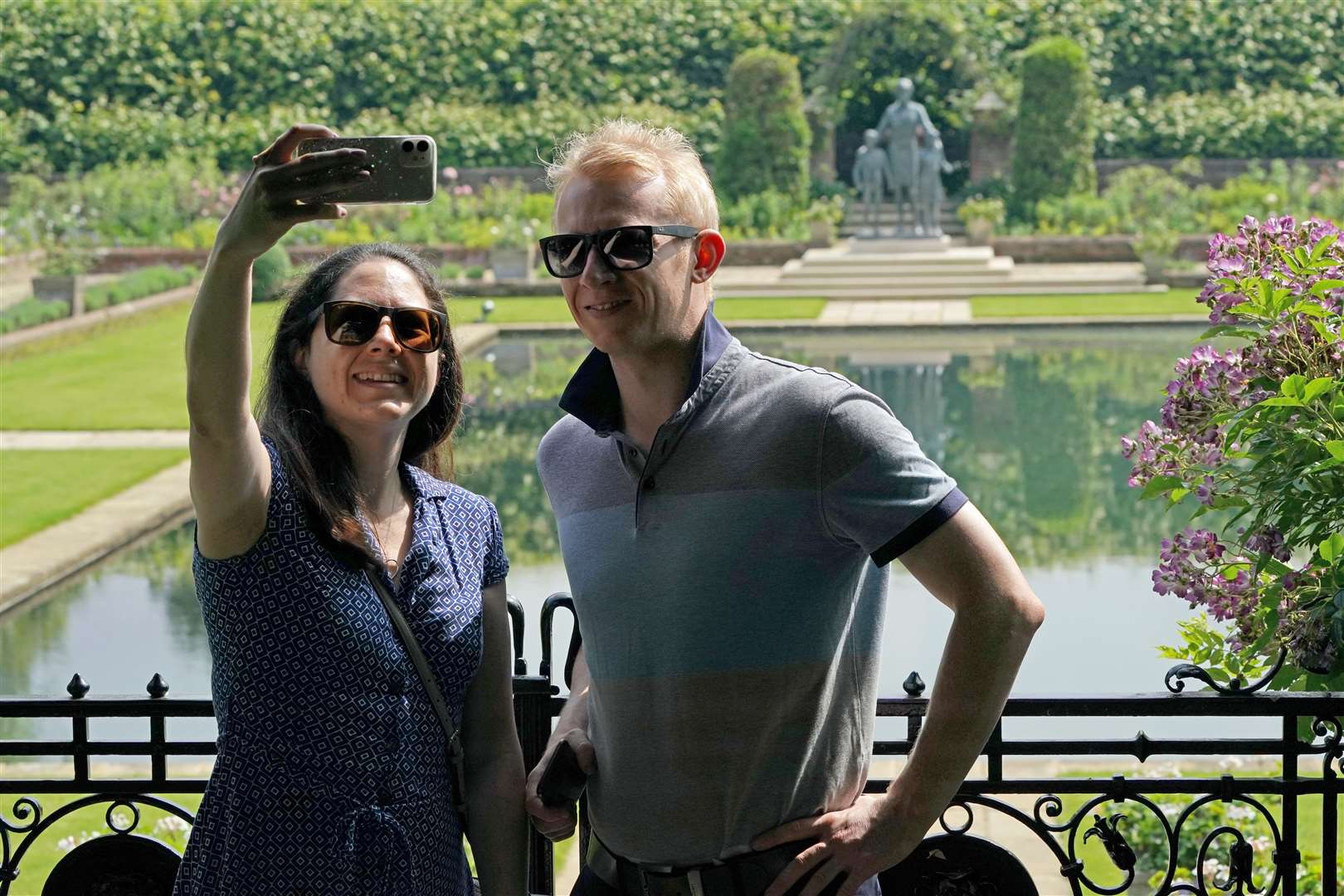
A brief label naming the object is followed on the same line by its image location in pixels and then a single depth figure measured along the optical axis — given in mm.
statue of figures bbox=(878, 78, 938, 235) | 21812
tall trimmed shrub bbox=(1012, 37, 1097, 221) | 25047
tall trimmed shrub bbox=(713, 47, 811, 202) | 25453
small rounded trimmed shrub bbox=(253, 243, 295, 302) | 17984
